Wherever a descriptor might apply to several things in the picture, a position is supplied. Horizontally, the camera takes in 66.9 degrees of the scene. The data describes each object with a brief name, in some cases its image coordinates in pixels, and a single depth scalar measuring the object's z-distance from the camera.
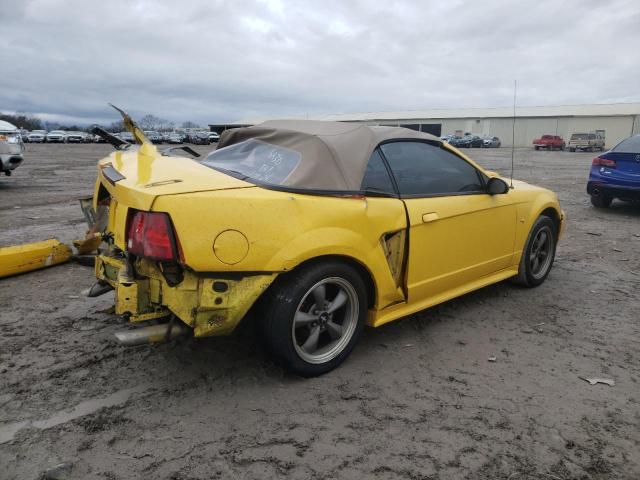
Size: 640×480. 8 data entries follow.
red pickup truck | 43.84
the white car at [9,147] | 9.84
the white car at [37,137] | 43.16
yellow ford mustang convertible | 2.45
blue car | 8.04
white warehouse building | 50.22
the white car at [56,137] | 43.56
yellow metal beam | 4.47
